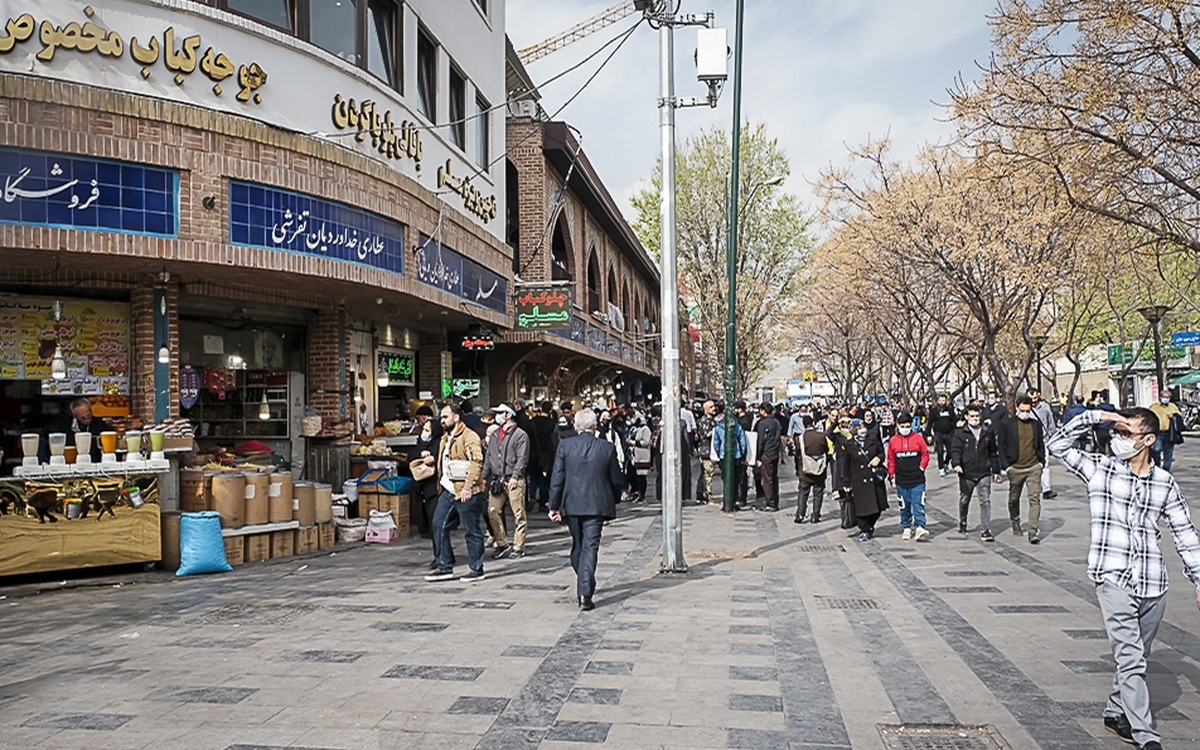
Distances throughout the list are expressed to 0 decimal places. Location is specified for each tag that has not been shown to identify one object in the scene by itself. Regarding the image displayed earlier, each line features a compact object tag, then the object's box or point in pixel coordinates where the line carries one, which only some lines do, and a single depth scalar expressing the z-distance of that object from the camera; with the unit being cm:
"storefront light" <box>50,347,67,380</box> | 1034
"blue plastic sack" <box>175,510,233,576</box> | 1028
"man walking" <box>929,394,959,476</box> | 2325
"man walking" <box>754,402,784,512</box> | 1691
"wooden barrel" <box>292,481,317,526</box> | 1177
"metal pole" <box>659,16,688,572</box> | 1041
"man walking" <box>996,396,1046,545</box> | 1257
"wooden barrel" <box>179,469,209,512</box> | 1091
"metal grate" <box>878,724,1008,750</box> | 516
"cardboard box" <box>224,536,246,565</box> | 1093
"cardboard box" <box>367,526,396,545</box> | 1287
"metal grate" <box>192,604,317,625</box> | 810
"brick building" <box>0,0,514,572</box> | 959
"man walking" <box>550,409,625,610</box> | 863
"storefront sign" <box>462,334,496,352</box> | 1862
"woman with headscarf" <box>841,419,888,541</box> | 1305
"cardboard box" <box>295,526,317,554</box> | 1180
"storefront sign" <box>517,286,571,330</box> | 1891
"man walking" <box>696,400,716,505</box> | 1828
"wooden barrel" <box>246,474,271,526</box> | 1113
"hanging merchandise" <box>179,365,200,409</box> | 1234
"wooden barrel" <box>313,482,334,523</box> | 1210
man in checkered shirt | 504
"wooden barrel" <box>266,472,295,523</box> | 1137
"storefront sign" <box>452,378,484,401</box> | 2020
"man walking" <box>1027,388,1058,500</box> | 1809
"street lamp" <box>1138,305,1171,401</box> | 2614
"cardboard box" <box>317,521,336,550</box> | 1214
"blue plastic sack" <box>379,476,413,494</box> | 1325
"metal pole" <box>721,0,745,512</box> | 1639
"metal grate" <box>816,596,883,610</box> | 877
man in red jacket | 1287
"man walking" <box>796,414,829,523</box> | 1506
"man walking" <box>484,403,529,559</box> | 1134
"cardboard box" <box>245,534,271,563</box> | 1117
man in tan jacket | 986
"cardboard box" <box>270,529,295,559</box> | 1148
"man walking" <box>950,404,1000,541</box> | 1286
